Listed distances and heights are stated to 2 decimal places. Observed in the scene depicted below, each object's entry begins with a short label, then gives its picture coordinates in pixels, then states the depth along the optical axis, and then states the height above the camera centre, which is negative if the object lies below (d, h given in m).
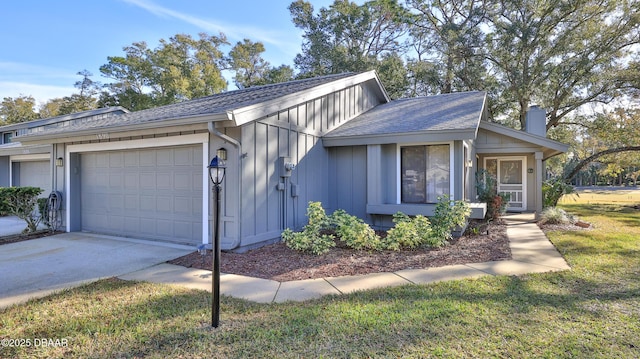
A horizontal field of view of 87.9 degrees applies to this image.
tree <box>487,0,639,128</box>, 16.47 +6.80
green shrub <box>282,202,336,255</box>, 6.04 -1.11
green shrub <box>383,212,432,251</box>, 6.30 -1.10
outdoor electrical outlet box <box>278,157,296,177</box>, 6.99 +0.26
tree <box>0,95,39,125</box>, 32.50 +6.78
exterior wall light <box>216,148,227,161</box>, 5.94 +0.46
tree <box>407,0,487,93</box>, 19.17 +8.30
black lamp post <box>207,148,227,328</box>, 3.14 -0.87
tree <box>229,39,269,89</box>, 28.33 +10.04
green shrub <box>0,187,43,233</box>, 7.96 -0.58
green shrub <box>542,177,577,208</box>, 11.37 -0.49
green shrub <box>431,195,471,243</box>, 6.62 -0.79
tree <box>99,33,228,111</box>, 25.02 +8.46
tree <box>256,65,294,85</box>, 24.30 +7.70
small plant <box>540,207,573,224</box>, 9.21 -1.09
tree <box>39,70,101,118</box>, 29.80 +7.57
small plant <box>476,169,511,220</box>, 9.55 -0.54
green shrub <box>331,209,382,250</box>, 6.22 -1.09
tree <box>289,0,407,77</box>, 22.80 +10.61
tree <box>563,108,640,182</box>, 15.12 +2.06
